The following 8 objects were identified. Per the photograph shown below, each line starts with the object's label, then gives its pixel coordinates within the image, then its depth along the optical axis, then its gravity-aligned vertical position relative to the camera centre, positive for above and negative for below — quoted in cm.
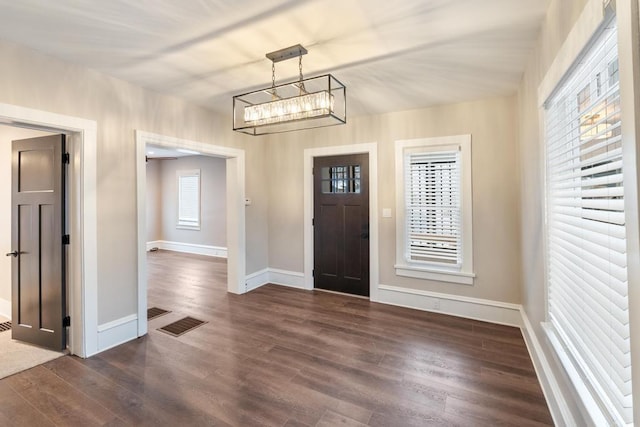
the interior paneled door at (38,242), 291 -26
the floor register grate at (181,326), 336 -129
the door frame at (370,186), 425 +38
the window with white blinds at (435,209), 374 +3
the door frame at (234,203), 386 +16
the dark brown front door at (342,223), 446 -16
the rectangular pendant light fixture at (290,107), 234 +85
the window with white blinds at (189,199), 830 +41
